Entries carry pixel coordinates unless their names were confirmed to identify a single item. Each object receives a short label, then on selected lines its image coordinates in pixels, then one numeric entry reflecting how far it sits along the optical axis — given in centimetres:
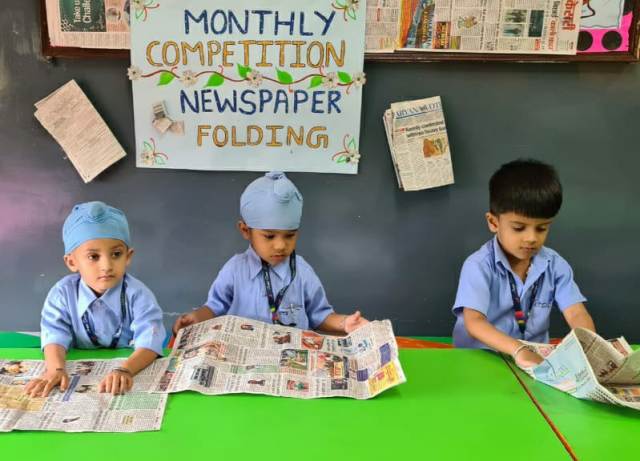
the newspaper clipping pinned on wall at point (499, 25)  223
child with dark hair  171
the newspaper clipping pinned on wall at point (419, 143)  235
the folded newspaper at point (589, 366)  124
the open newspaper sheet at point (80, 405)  109
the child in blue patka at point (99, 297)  144
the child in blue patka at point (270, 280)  179
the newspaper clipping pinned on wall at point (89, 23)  225
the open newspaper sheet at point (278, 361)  126
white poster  226
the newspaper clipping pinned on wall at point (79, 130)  235
